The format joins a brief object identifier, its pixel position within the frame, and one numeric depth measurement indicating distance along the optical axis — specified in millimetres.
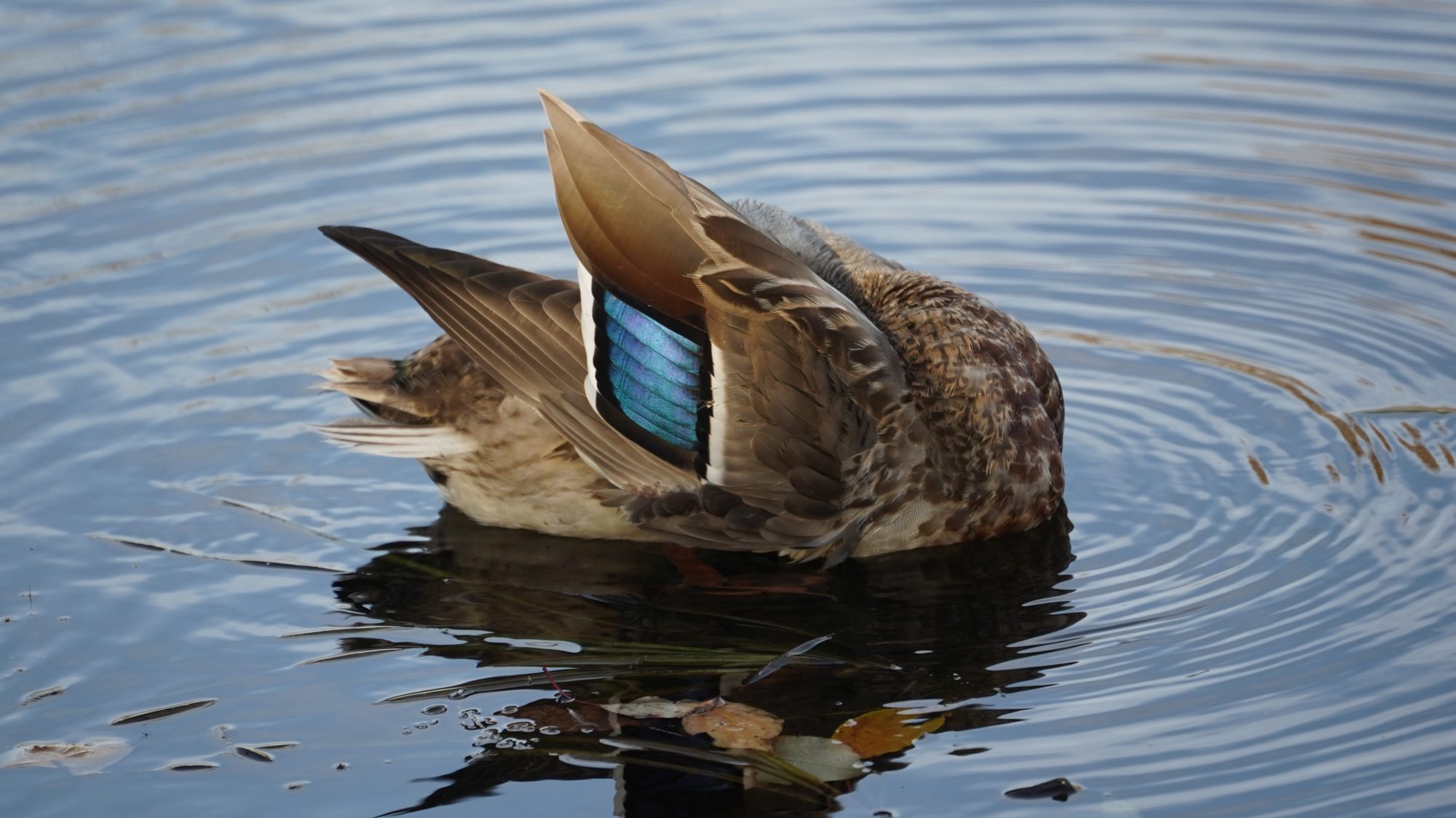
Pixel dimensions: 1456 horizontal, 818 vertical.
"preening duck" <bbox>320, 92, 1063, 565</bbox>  10234
